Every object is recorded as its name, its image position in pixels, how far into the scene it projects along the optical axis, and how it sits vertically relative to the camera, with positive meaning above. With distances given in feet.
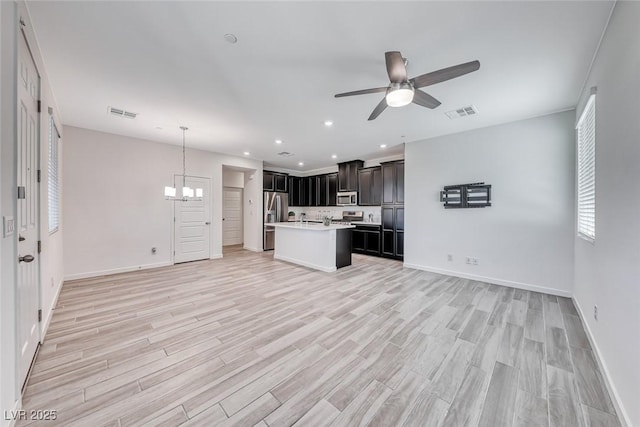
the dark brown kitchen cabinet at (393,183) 19.57 +2.36
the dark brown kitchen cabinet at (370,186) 21.44 +2.26
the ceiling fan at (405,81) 6.28 +3.84
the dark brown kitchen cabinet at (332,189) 24.94 +2.24
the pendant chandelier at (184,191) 14.51 +1.13
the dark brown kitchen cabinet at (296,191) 27.14 +2.11
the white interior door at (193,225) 18.15 -1.34
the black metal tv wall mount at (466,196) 13.52 +0.93
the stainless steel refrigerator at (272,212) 24.25 -0.29
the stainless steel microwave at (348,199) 23.04 +1.12
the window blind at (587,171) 8.04 +1.57
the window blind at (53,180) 9.60 +1.23
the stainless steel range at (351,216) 23.45 -0.63
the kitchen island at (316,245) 16.02 -2.63
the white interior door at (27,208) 5.54 -0.02
